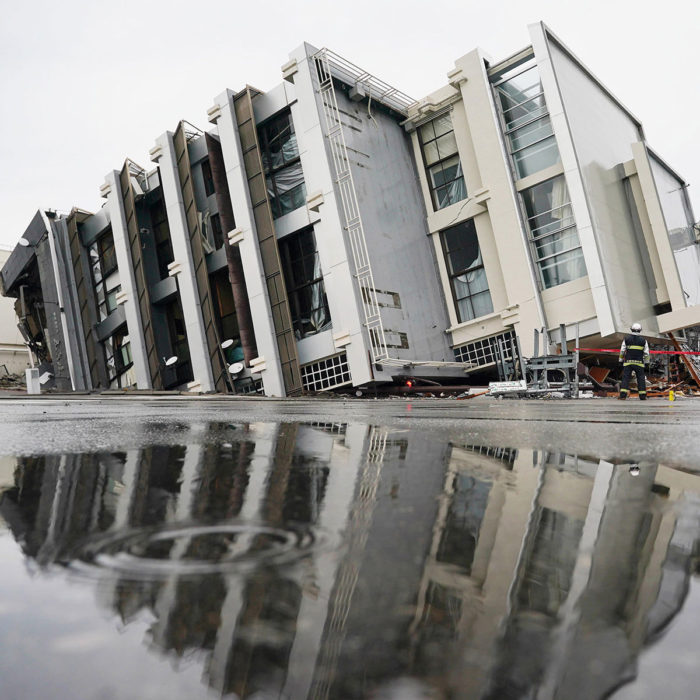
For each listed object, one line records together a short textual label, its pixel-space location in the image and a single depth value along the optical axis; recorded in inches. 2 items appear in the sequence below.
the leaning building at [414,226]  767.7
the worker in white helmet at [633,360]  537.4
